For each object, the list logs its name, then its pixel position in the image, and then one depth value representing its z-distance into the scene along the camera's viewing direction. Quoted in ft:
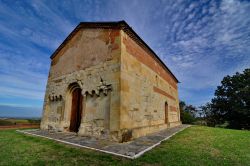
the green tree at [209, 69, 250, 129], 55.56
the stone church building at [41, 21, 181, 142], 17.19
